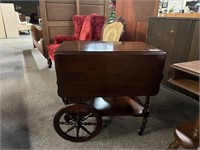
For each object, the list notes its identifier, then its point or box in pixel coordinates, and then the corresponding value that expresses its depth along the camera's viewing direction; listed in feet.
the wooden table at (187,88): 3.45
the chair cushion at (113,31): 7.38
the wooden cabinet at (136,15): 8.64
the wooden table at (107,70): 3.61
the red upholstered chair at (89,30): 8.61
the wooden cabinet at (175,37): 6.22
